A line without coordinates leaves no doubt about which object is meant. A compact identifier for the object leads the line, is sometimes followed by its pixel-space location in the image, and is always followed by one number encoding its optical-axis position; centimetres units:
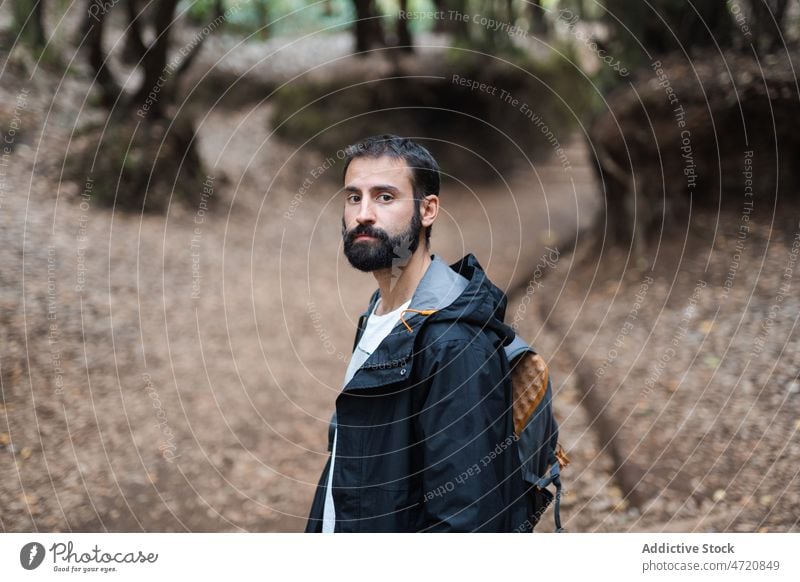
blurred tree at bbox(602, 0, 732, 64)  578
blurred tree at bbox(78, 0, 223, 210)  722
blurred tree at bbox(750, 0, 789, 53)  512
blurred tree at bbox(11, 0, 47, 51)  721
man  149
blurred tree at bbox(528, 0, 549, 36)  1216
